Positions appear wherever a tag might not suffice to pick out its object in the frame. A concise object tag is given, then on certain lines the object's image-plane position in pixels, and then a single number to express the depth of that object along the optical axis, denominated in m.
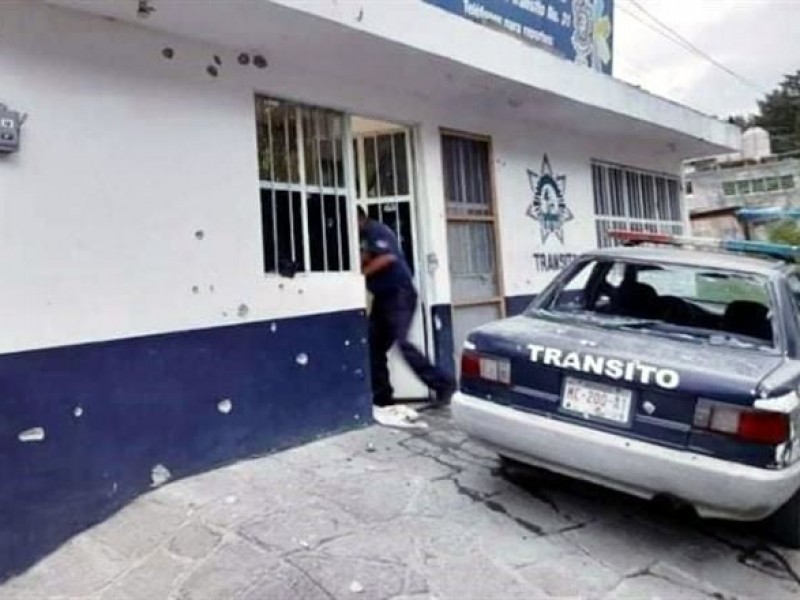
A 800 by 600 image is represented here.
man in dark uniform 6.29
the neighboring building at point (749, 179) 29.86
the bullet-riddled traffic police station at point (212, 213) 3.97
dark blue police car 3.54
